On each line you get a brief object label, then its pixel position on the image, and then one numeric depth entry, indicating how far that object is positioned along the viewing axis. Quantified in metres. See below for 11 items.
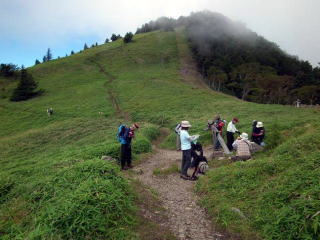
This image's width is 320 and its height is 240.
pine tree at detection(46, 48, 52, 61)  149.32
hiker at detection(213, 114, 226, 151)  16.53
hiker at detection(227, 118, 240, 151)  16.38
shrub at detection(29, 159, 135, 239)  6.11
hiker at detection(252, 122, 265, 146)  16.33
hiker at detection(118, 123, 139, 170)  13.27
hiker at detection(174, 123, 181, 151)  15.47
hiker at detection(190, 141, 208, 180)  11.44
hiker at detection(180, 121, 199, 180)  10.94
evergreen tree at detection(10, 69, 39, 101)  56.91
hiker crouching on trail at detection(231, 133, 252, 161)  12.33
